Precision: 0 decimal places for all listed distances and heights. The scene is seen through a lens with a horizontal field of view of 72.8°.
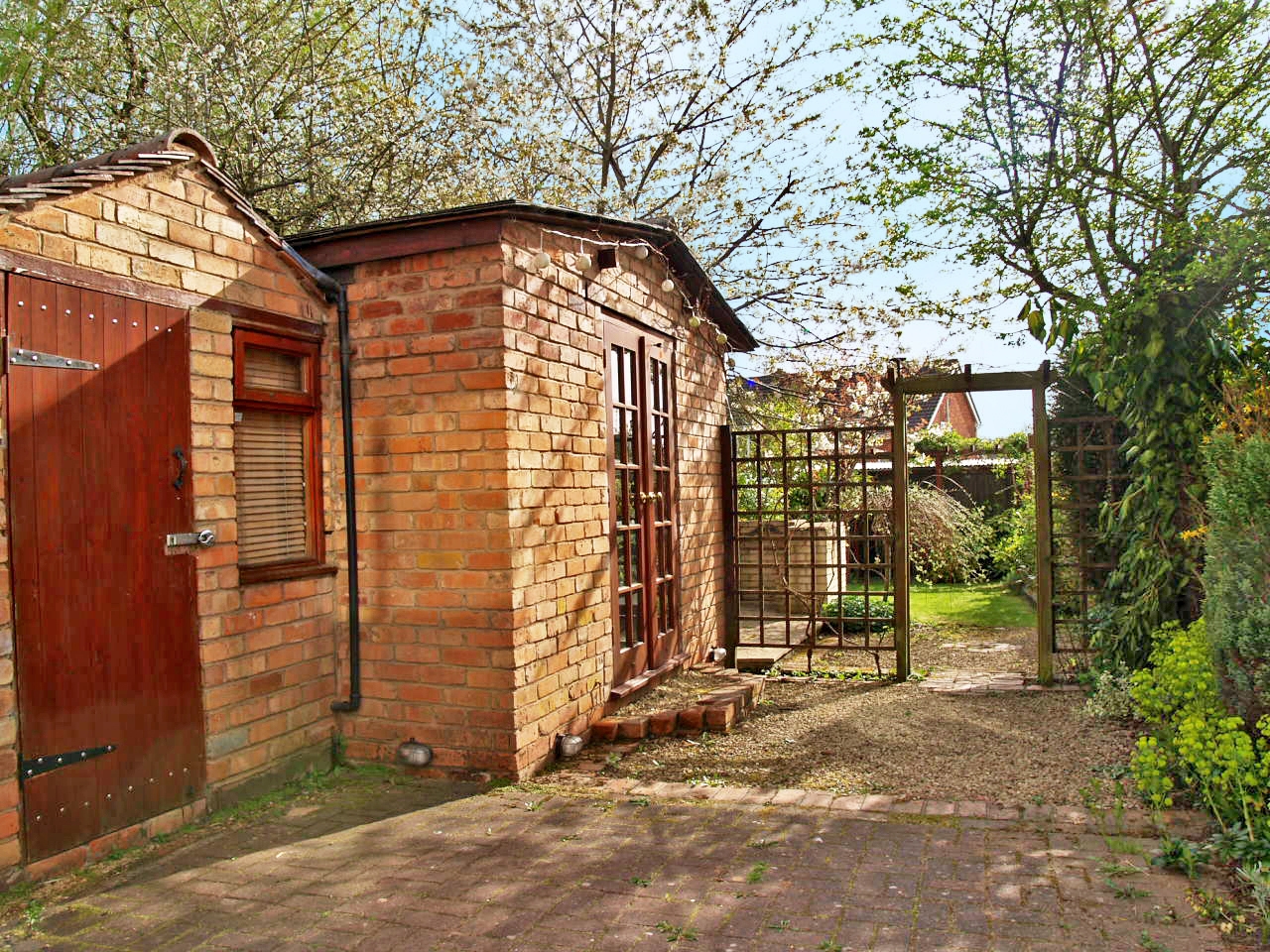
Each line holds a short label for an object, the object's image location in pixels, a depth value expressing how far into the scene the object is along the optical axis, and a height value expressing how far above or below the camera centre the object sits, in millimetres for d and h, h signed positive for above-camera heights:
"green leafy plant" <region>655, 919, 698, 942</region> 2857 -1455
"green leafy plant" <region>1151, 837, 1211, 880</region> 3242 -1425
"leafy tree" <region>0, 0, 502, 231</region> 7281 +3796
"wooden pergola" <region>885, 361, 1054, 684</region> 6781 +136
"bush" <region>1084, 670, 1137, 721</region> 5609 -1414
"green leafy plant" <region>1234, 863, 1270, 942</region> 2783 -1395
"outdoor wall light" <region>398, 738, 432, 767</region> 4602 -1324
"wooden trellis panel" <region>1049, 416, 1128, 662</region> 6613 -225
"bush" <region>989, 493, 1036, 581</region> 11656 -815
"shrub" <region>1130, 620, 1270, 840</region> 3344 -1111
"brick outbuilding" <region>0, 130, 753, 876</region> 3324 +81
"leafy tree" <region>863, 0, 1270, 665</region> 5320 +1936
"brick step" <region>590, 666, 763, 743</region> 5273 -1393
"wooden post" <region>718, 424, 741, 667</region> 8211 -442
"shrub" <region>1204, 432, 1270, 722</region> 3824 -447
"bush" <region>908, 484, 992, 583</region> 13094 -716
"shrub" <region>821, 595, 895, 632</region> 9930 -1352
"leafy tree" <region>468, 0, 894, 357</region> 10641 +4911
